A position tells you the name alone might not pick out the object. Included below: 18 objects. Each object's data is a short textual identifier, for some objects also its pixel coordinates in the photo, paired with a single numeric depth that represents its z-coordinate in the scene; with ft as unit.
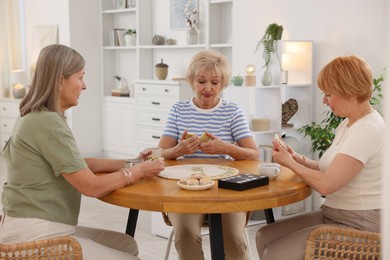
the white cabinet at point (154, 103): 20.11
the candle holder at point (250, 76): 15.21
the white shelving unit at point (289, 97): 15.20
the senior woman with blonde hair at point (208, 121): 9.27
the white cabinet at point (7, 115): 25.82
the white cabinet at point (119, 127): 23.32
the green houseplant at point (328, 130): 13.87
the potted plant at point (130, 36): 23.39
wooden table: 6.64
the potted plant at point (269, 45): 14.98
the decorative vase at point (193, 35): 20.53
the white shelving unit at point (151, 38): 19.99
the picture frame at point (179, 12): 21.31
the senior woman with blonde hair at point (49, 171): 6.93
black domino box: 6.99
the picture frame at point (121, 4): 23.84
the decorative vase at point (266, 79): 15.05
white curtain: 27.55
